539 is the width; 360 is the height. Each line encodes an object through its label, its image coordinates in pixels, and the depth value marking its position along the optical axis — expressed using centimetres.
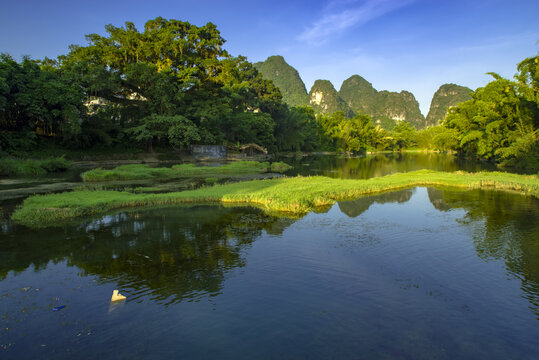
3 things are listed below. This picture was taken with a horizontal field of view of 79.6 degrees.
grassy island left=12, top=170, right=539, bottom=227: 1400
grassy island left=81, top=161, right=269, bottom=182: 2562
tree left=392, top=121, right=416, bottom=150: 12662
